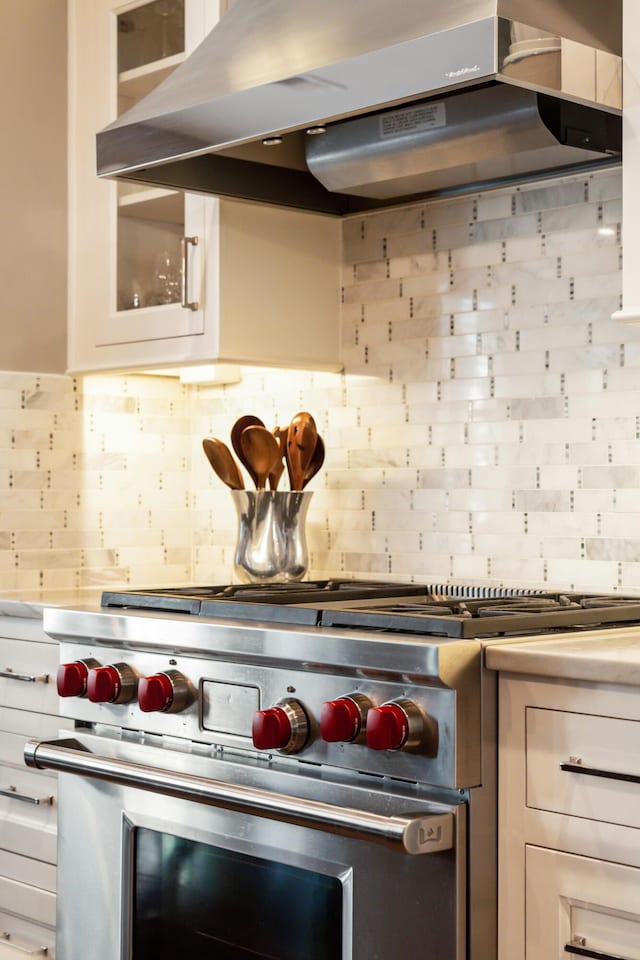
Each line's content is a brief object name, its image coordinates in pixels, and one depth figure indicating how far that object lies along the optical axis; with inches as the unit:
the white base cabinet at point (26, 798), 90.4
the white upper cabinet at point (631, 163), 70.0
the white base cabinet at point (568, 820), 55.5
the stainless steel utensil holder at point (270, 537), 97.3
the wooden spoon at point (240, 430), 99.4
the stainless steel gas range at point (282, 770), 59.1
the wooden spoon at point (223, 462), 102.0
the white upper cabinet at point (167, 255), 97.5
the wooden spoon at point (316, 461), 100.4
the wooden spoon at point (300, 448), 99.7
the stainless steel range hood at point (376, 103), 68.0
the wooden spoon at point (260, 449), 98.3
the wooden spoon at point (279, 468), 100.0
